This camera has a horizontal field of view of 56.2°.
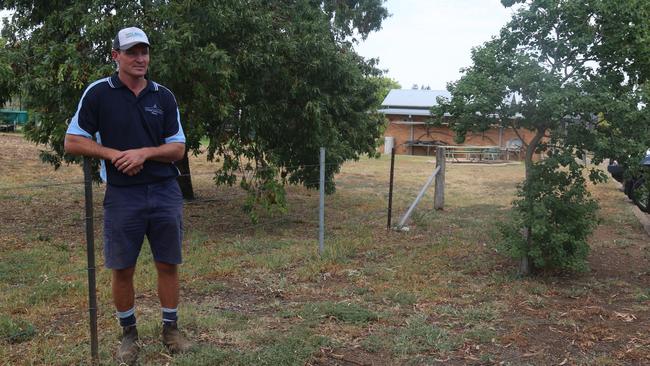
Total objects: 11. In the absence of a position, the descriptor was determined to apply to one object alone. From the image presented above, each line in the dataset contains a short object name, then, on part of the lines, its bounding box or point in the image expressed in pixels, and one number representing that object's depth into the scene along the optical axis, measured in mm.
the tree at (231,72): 6871
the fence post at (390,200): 8249
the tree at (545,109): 5406
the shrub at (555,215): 5551
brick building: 37250
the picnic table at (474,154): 28025
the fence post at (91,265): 3467
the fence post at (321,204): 6750
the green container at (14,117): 33219
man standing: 3332
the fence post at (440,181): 10469
